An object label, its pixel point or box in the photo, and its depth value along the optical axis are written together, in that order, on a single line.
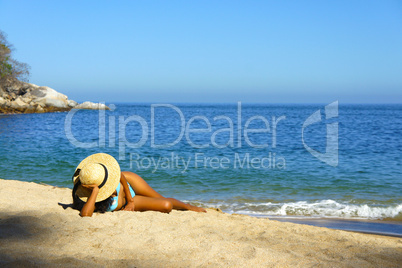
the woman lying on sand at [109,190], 4.62
